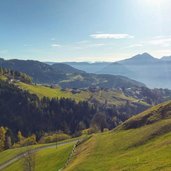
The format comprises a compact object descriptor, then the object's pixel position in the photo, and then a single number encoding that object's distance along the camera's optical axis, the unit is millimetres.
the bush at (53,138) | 95719
